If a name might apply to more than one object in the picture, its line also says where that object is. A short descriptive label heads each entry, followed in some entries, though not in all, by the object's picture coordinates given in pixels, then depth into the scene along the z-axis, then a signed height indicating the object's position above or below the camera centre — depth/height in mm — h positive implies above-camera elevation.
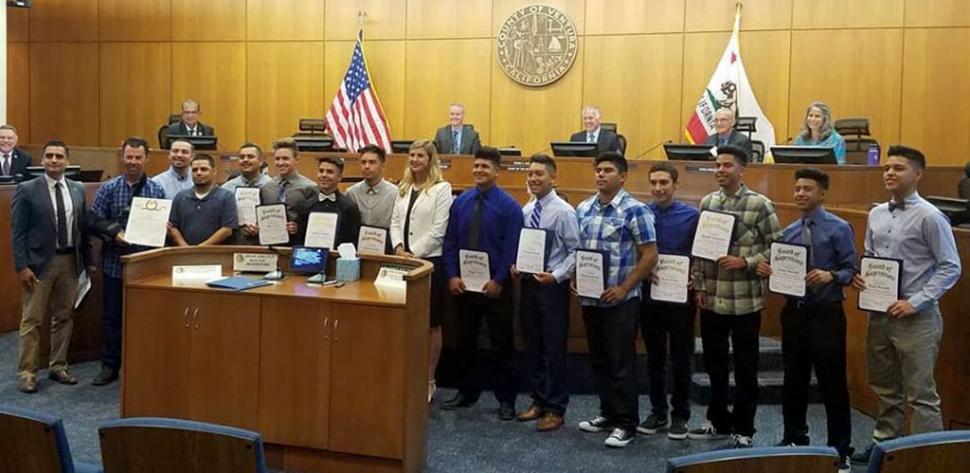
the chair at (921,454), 2018 -593
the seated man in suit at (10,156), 8453 +190
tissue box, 4344 -422
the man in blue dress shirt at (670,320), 4672 -693
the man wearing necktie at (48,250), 5418 -462
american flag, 10586 +824
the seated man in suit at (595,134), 8312 +542
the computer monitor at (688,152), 7297 +334
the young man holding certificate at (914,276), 3959 -356
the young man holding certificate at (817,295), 4156 -472
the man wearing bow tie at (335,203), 5137 -120
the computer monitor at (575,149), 7762 +357
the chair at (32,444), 2109 -646
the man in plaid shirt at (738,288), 4406 -483
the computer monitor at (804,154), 6930 +321
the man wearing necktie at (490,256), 4973 -394
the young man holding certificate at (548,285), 4805 -539
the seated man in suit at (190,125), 9891 +633
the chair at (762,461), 1940 -603
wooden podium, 3910 -838
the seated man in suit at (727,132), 7336 +511
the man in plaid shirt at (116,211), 5555 -212
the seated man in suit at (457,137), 9062 +511
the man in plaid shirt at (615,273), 4570 -433
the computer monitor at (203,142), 8875 +381
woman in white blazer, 5109 -177
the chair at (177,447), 2057 -634
